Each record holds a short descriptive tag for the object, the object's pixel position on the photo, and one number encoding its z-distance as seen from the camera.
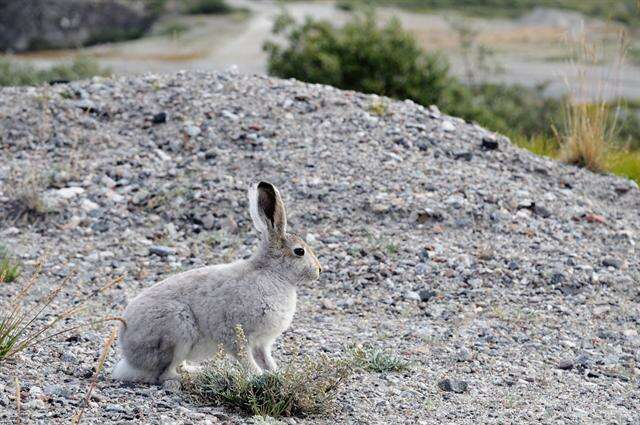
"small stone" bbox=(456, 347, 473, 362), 14.94
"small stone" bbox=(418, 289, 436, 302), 17.23
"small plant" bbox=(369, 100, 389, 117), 23.44
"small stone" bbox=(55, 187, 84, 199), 20.47
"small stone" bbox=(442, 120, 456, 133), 23.23
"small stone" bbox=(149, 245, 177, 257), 18.81
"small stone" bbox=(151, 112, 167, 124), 22.77
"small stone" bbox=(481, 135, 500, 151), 22.75
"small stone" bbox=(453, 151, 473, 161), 22.16
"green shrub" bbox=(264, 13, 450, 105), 30.80
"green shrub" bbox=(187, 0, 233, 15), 70.00
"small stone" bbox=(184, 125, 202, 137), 22.19
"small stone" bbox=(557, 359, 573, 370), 14.93
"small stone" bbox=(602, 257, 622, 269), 18.68
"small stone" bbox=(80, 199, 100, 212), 20.20
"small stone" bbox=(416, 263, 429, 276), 17.87
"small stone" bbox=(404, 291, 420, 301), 17.19
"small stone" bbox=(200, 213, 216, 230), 19.75
